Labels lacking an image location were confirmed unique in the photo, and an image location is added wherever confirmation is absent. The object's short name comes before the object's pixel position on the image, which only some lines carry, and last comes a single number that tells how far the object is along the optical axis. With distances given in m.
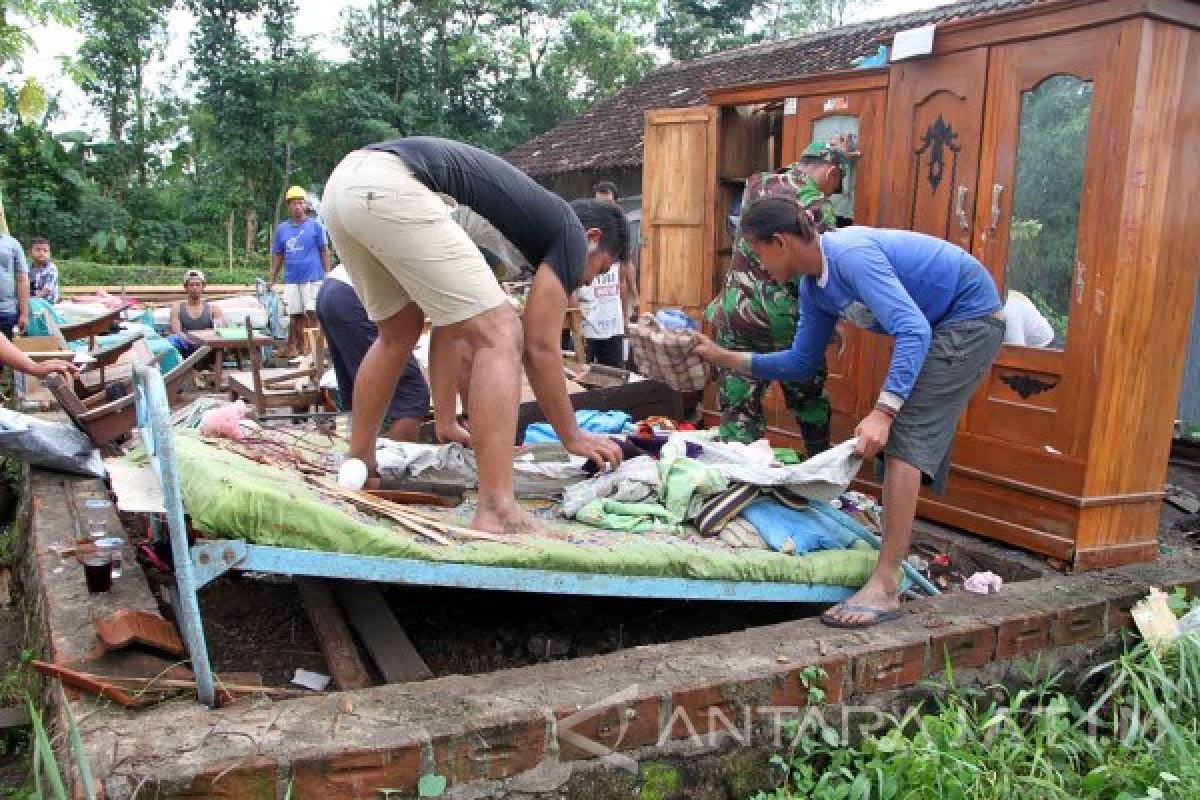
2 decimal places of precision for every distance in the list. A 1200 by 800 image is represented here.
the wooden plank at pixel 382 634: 2.86
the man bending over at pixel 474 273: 2.95
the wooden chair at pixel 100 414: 4.44
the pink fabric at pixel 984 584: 3.51
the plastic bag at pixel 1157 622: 3.30
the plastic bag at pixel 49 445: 4.38
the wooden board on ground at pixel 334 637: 2.81
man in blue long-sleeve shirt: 3.10
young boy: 11.07
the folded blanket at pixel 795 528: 3.34
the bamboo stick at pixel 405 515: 2.87
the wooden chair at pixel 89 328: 8.56
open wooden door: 6.23
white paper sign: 4.18
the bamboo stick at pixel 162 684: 2.35
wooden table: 8.23
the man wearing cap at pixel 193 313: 10.24
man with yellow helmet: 10.49
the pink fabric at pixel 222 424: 3.64
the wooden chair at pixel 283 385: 6.77
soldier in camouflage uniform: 4.36
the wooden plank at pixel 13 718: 3.02
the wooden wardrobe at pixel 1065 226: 3.56
